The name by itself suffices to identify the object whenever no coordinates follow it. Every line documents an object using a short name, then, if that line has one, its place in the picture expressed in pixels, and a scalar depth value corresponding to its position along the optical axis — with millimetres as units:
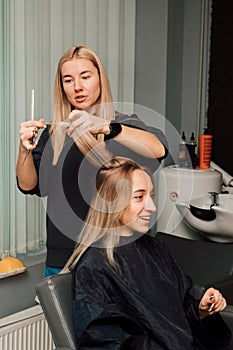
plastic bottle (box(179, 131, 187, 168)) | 2644
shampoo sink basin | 2229
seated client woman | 1461
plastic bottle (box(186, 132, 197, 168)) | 2652
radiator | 2014
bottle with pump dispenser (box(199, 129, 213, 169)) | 2652
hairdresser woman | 1604
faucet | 2338
